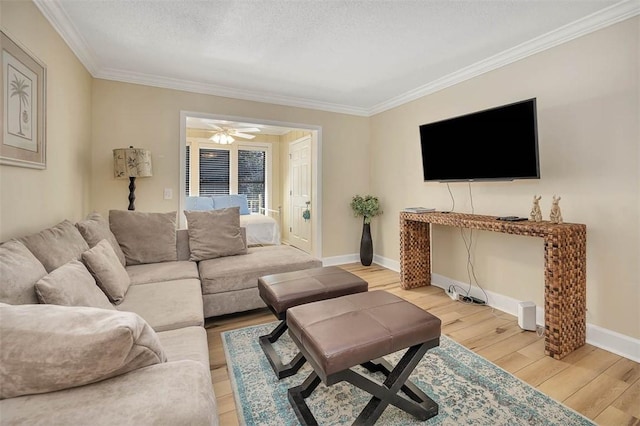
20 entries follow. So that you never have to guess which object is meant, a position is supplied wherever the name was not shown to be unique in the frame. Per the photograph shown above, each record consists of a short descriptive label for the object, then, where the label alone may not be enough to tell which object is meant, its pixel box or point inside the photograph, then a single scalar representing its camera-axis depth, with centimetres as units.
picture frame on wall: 166
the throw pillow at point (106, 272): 180
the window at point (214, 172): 622
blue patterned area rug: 154
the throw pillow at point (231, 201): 573
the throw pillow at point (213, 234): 300
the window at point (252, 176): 655
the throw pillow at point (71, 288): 126
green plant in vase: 451
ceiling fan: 527
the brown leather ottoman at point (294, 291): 196
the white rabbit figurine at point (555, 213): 235
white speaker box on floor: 251
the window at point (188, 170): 602
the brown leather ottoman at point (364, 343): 132
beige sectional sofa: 76
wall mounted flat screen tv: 240
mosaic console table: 211
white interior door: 520
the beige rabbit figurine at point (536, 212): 251
